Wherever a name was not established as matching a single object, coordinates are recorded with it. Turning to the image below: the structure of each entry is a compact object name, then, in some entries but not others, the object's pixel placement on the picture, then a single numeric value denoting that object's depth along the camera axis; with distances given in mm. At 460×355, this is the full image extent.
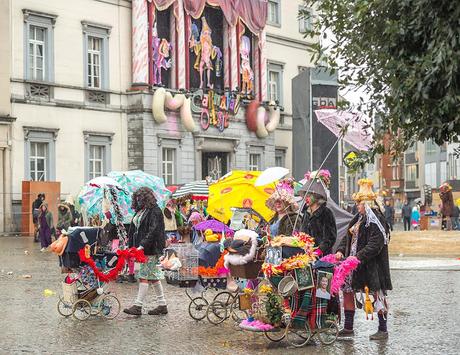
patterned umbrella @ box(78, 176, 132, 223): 17953
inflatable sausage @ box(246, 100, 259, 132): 46312
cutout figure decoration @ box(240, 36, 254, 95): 46312
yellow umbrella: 18672
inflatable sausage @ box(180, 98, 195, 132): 41750
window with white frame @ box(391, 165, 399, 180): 103912
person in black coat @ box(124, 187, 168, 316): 13203
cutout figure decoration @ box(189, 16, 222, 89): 43281
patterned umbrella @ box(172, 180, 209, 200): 25375
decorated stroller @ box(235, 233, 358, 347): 10812
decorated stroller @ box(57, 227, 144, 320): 13188
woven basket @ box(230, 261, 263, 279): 11703
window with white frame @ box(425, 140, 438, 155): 86962
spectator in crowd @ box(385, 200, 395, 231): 42050
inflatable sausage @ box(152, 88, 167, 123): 39781
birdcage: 13031
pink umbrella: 10969
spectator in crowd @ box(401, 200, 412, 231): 45472
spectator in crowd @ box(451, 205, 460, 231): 37950
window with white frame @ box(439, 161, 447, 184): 83750
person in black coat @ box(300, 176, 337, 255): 11547
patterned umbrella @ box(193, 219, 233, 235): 15812
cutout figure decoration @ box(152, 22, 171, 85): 40656
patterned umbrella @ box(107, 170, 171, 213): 18797
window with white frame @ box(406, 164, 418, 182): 96750
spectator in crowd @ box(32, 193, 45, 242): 33312
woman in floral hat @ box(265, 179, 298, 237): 12625
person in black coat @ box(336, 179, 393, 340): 11078
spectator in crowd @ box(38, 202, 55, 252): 28712
